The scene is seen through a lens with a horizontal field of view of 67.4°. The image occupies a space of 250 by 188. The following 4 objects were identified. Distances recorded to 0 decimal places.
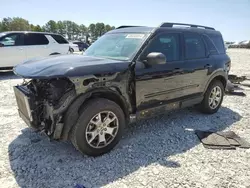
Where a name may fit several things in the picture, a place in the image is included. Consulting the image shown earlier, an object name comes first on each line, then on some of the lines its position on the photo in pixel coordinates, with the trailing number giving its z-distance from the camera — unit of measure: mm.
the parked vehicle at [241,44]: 32627
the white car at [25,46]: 7810
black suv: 2498
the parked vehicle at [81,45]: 20571
